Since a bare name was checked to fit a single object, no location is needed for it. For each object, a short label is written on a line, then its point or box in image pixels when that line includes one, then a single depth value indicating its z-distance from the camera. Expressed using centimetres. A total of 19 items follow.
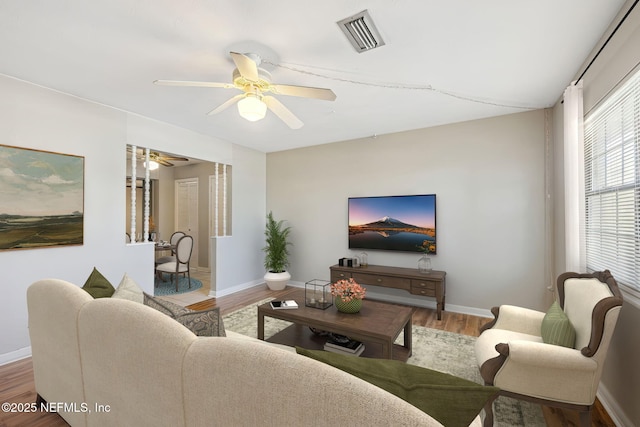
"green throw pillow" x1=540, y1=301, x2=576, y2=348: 177
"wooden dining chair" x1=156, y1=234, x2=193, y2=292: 496
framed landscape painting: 257
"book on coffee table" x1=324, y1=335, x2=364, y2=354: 231
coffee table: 212
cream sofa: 66
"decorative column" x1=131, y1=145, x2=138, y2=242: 362
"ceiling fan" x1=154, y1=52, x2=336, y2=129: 206
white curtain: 240
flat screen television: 404
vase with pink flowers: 248
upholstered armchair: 153
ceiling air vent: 182
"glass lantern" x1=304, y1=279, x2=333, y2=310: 270
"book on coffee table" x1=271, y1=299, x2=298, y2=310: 262
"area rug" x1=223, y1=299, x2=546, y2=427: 187
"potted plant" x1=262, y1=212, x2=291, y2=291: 496
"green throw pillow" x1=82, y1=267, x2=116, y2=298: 170
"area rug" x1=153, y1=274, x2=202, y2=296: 482
